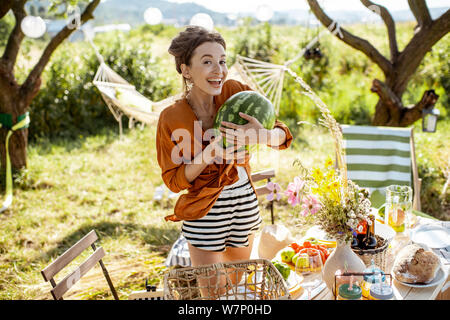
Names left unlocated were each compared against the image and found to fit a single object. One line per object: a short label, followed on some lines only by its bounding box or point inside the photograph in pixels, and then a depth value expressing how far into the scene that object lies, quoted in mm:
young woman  1612
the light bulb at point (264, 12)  3917
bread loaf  1572
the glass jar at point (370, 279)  1500
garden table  1559
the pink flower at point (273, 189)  2104
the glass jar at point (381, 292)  1467
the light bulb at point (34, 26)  3595
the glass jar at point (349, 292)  1436
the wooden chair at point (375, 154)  3096
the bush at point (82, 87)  5957
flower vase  1571
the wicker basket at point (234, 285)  1490
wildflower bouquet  1546
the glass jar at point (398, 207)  2043
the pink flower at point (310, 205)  1665
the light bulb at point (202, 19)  3244
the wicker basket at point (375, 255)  1659
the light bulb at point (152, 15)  3465
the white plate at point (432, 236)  1908
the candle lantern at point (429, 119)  3371
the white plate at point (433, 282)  1572
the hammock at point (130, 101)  3812
